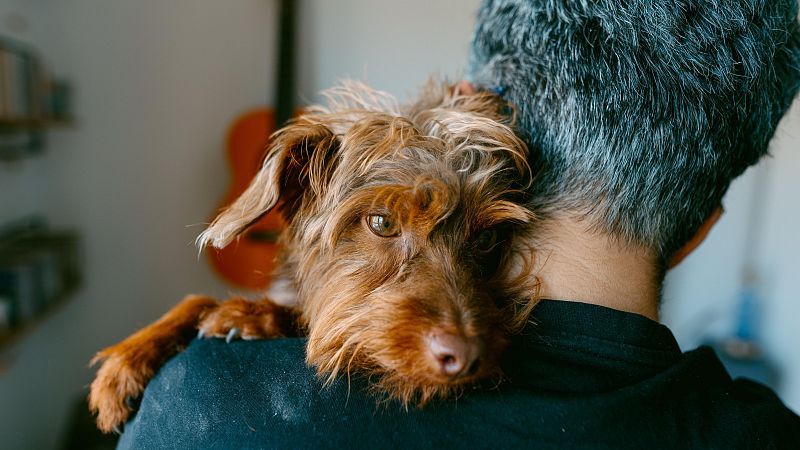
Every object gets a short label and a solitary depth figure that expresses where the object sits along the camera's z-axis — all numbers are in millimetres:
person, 410
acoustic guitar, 1403
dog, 447
